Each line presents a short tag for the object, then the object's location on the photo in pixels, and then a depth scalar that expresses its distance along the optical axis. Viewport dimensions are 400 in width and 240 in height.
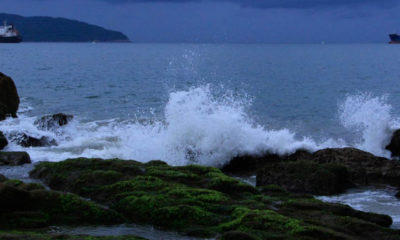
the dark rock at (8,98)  22.95
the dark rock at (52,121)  20.81
